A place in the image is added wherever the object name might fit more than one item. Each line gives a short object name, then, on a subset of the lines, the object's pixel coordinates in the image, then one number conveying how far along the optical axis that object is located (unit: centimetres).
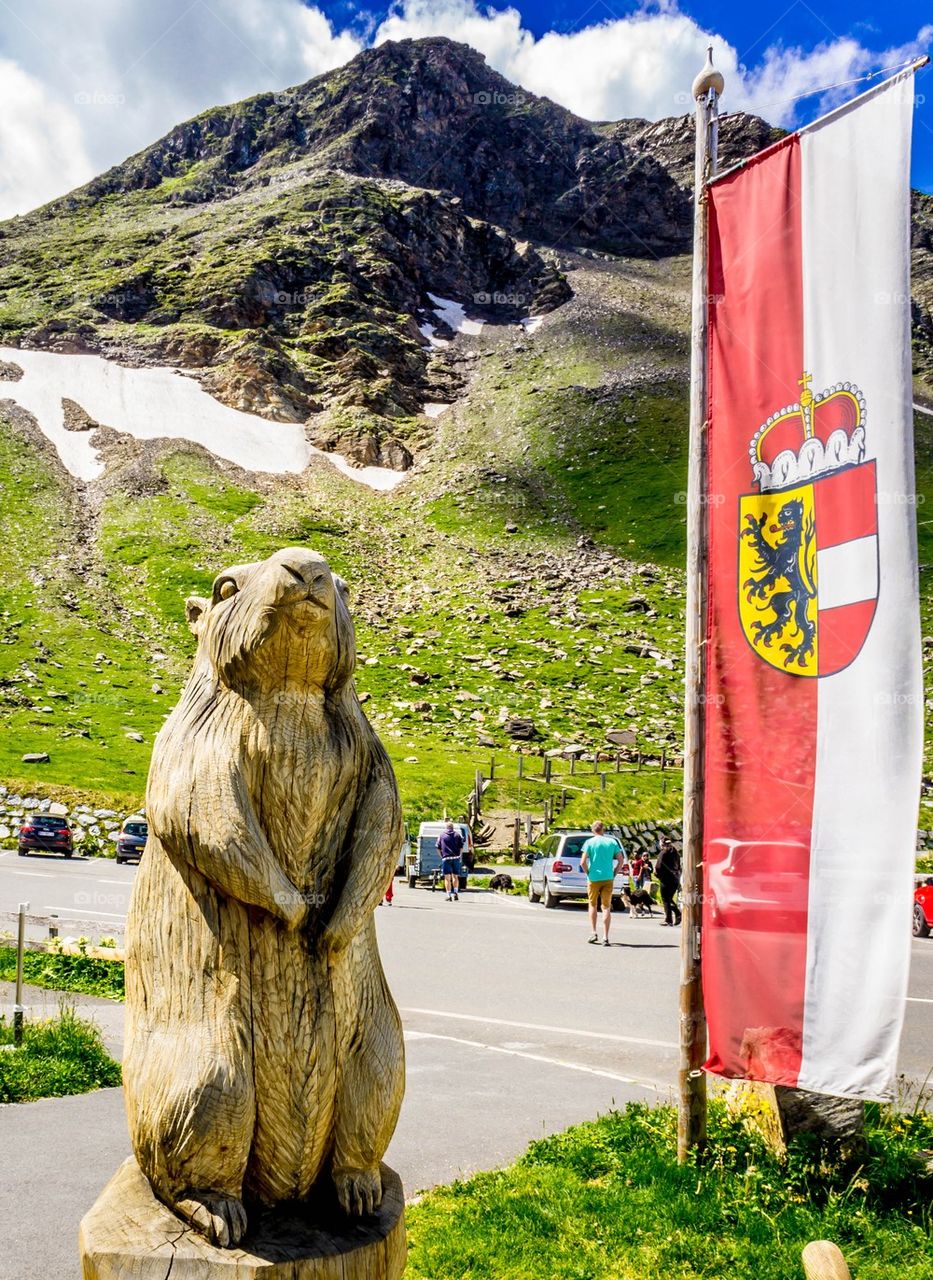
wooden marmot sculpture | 263
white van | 2288
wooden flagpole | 512
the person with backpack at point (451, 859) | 1989
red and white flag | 436
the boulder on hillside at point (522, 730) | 4166
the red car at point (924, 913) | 1634
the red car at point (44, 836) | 2480
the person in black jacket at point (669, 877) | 1680
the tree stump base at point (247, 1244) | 243
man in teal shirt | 1434
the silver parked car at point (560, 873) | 1900
